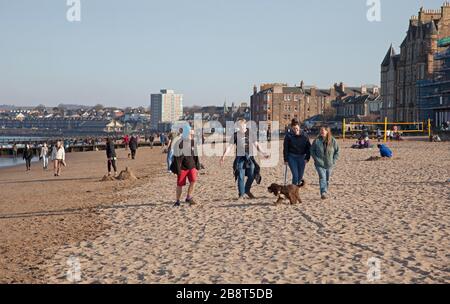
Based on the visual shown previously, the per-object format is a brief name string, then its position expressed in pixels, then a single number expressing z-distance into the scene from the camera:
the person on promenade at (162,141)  73.82
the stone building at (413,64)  78.12
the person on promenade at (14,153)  66.11
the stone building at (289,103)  119.94
